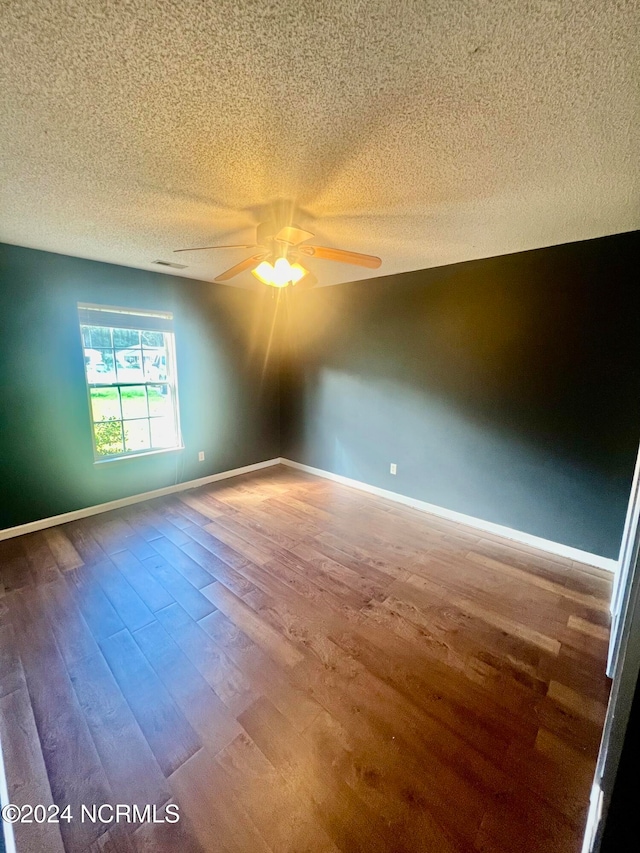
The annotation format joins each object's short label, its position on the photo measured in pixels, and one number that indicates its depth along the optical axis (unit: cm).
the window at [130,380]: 325
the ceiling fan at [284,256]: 193
